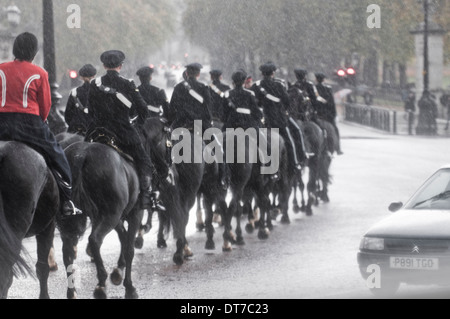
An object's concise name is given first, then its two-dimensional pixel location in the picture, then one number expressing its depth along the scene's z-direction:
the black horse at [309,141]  18.11
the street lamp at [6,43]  40.81
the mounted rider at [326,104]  19.36
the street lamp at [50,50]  17.52
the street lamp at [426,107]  41.50
